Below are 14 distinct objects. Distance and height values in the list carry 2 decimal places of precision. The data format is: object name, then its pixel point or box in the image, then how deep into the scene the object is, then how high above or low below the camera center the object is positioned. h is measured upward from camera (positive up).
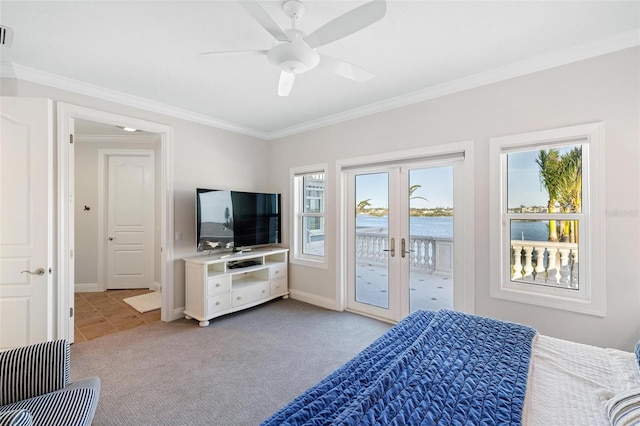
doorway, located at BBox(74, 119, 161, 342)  4.83 +0.02
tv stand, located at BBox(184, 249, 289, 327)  3.44 -0.94
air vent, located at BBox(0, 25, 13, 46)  1.87 +1.21
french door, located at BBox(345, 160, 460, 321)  3.15 -0.30
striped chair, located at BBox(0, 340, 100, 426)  1.33 -0.92
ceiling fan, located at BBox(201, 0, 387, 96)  1.45 +1.04
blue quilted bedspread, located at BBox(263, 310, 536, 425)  1.03 -0.74
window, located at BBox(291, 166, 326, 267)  4.23 -0.04
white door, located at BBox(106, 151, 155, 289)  4.98 -0.11
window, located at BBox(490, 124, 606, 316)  2.25 -0.05
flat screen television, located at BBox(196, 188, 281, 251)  3.65 -0.08
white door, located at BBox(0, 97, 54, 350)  2.25 -0.07
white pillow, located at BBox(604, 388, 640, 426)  0.93 -0.68
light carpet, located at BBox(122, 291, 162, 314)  4.02 -1.34
